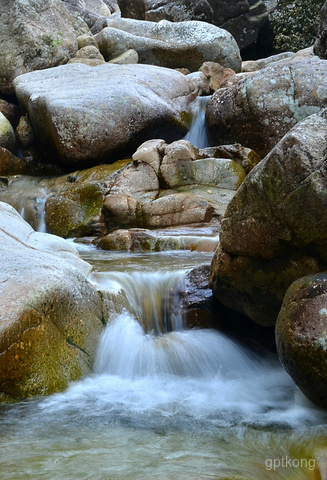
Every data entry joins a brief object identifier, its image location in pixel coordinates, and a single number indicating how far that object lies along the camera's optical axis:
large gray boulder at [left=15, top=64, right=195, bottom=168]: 10.90
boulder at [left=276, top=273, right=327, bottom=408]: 3.20
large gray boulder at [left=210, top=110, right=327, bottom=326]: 3.57
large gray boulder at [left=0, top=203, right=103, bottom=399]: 3.40
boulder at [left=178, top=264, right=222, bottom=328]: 5.18
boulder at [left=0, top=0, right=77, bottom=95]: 14.11
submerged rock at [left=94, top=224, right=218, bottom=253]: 7.70
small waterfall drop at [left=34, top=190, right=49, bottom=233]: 9.85
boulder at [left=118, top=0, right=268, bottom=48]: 19.09
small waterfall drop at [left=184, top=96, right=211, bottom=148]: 12.53
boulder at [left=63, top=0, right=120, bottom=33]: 20.73
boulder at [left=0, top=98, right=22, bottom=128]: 13.70
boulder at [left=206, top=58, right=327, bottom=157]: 11.35
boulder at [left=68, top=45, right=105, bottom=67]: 14.84
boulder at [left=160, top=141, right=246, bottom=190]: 9.88
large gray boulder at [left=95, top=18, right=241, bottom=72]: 16.12
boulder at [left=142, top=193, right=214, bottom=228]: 8.87
